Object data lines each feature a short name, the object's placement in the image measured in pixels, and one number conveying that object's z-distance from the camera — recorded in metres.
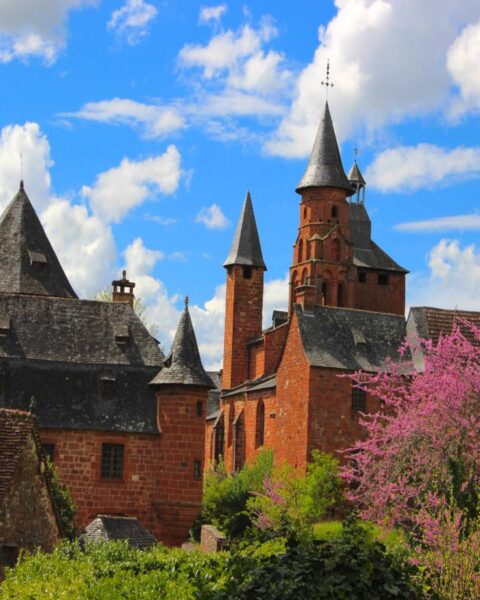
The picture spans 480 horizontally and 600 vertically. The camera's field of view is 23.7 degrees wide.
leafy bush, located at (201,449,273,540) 52.09
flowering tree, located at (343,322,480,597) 35.00
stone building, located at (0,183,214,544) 46.50
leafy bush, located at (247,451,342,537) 49.91
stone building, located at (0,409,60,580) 28.22
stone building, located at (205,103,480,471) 56.22
